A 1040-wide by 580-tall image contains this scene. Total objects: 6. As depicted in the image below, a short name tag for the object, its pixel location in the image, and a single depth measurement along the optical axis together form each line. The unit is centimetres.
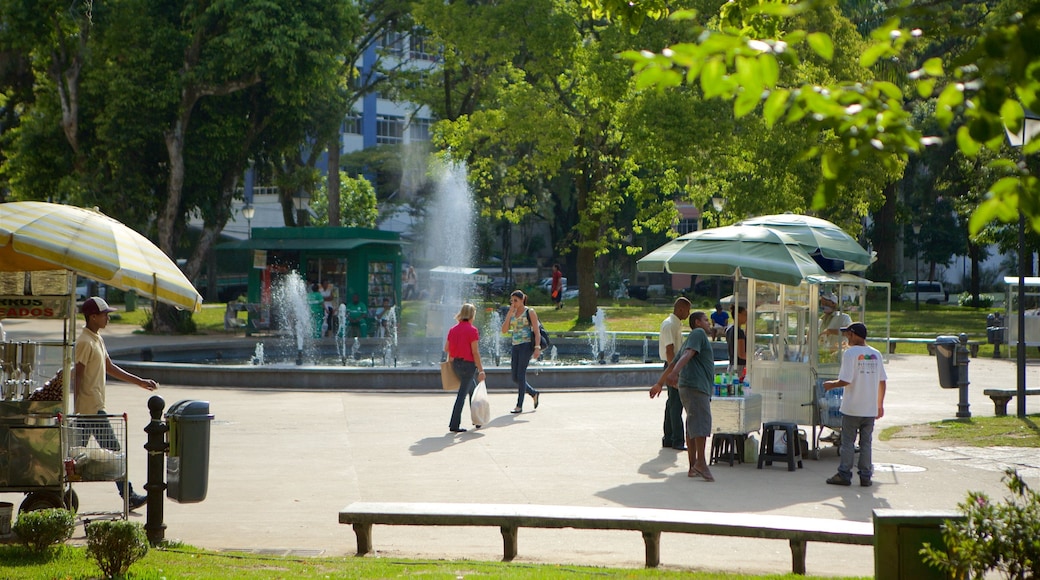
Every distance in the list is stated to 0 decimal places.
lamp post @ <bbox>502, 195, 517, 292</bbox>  6089
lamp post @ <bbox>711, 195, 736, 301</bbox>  3544
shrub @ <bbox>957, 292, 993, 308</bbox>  5297
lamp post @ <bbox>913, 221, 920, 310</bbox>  6788
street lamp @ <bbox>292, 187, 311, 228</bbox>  4097
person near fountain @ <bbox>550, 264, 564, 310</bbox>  4462
